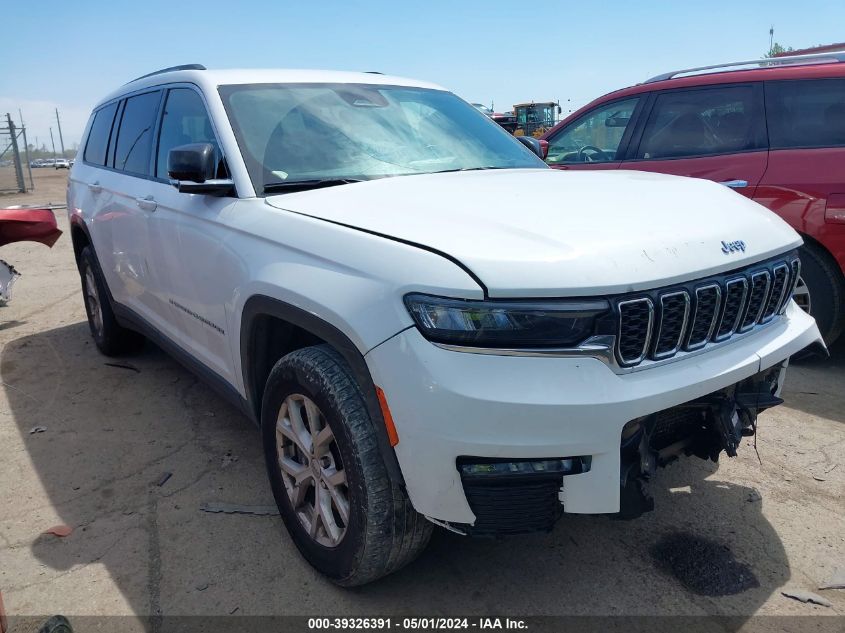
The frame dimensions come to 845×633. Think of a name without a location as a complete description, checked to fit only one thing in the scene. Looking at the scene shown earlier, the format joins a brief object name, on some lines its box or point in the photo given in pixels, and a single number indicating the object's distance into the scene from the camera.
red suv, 4.42
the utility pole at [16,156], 19.48
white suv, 1.94
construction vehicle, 28.81
